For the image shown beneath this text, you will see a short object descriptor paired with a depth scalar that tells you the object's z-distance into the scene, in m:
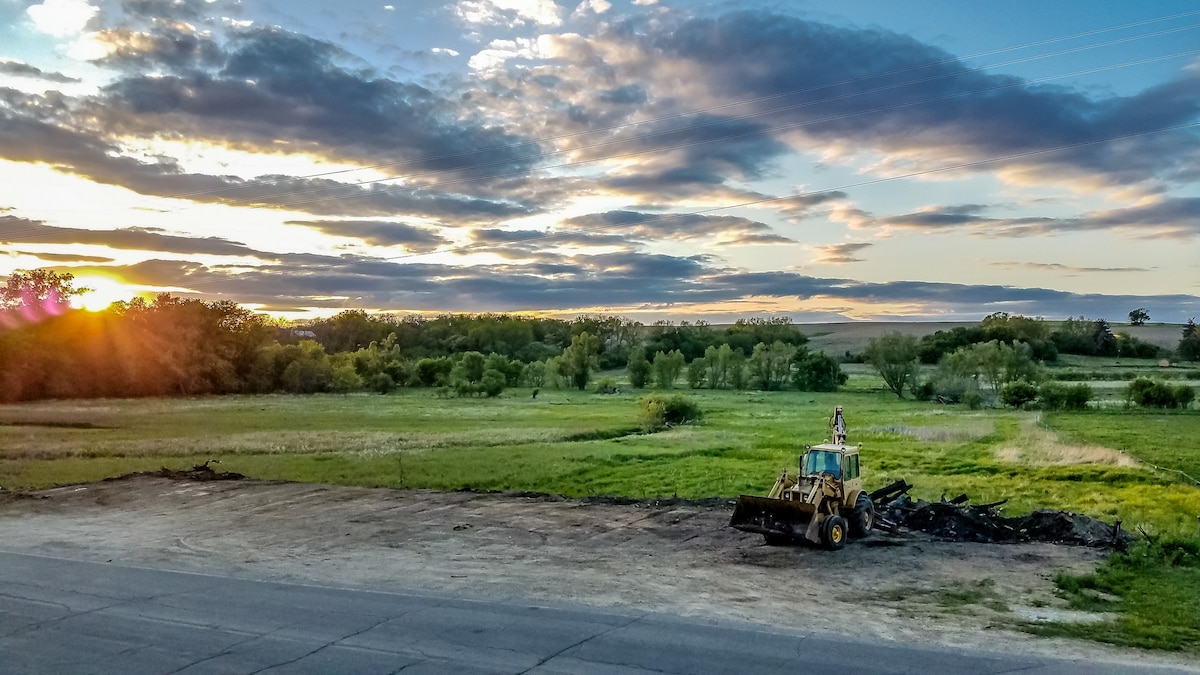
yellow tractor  16.36
